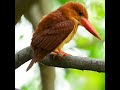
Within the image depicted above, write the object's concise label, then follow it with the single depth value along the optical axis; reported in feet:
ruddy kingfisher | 10.81
